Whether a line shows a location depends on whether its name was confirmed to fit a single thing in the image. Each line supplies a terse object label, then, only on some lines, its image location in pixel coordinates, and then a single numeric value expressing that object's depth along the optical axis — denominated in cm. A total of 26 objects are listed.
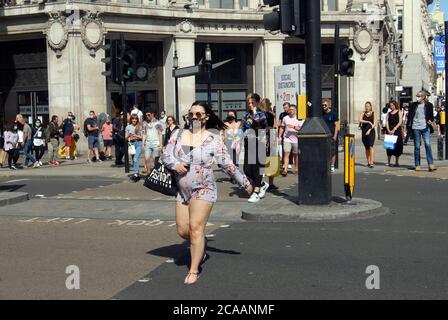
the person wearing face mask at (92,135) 2284
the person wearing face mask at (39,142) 2184
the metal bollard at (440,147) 1889
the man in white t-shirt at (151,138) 1673
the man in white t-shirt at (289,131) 1622
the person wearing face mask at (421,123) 1614
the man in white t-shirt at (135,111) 2005
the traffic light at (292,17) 1030
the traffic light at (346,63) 1674
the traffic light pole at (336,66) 1747
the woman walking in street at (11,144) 2103
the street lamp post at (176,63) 2759
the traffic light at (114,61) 1797
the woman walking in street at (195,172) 633
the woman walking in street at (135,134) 1753
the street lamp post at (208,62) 2282
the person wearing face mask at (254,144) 1195
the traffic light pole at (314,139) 1020
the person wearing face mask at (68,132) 2405
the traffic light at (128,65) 1806
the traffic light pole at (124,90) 1803
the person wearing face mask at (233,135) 1376
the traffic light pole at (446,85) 1854
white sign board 2319
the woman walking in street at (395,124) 1733
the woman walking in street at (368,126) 1752
